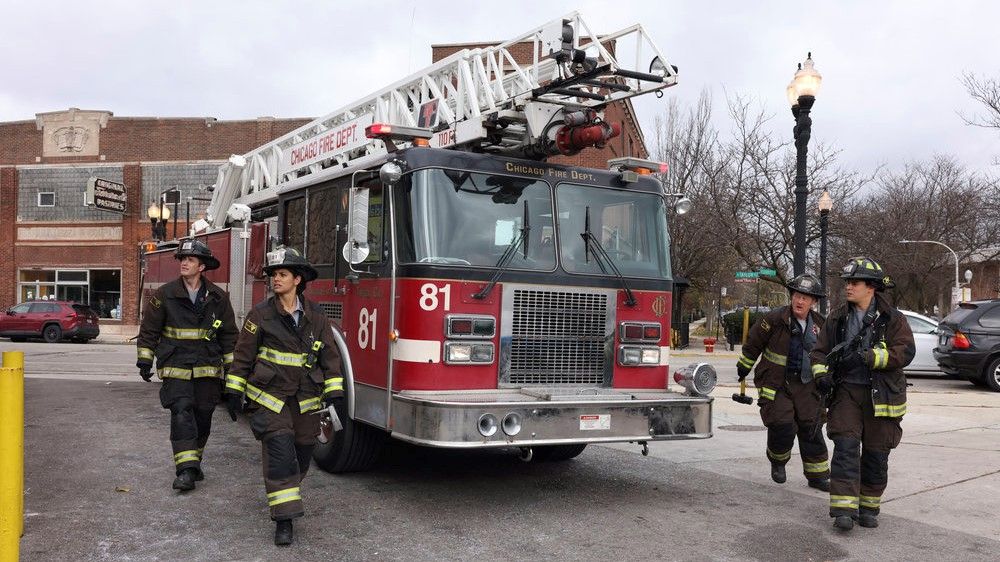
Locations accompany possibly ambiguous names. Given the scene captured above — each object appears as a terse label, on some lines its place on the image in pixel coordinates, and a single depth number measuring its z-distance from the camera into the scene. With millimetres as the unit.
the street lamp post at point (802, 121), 11367
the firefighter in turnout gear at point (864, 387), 5543
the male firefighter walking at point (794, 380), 6816
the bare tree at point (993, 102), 27609
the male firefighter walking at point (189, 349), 6395
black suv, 15086
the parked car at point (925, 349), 17672
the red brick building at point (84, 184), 33062
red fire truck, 5953
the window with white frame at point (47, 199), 33906
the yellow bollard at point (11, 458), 4082
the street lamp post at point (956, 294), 35688
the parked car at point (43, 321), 24984
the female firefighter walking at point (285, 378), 5180
